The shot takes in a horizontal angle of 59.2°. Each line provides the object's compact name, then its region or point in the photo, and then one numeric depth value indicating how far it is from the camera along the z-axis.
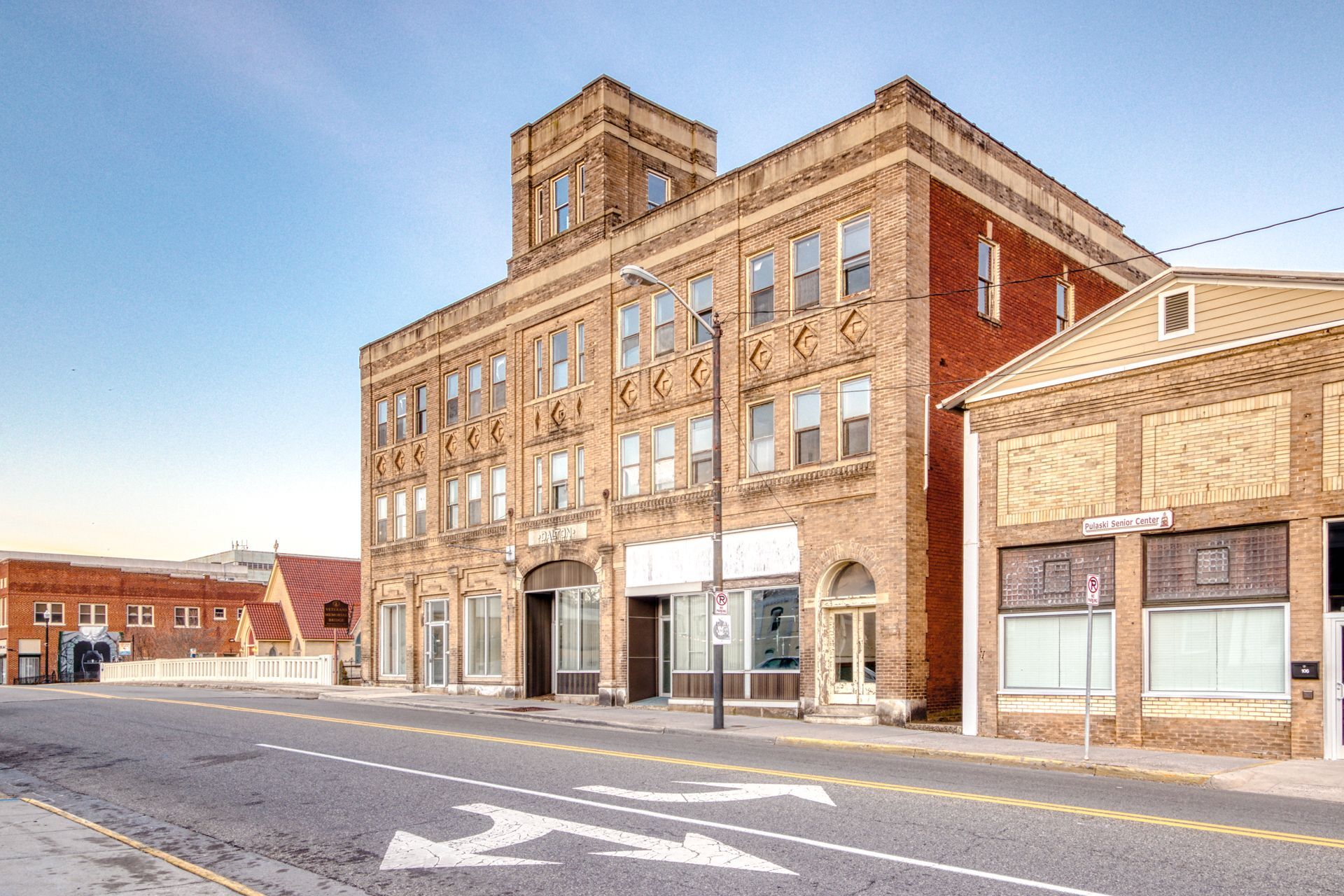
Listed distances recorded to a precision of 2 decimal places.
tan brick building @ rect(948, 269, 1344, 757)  15.99
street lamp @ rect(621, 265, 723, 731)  21.28
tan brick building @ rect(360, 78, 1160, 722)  22.64
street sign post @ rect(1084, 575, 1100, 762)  15.58
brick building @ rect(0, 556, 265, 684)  76.62
